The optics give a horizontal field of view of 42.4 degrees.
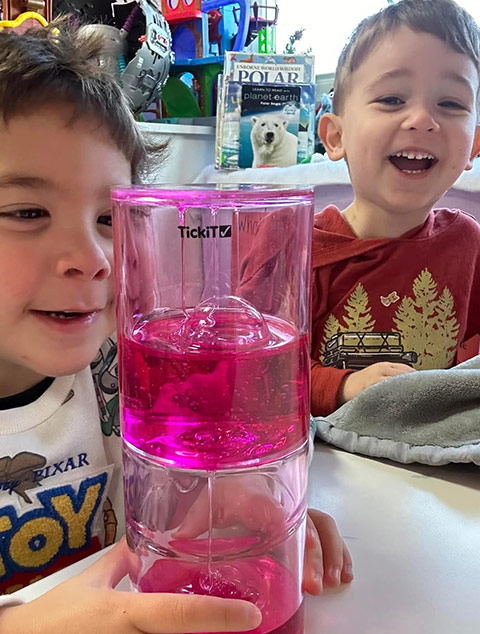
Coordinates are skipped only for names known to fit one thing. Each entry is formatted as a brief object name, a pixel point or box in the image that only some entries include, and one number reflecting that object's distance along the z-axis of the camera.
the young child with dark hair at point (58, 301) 0.51
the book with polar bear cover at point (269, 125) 1.95
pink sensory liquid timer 0.34
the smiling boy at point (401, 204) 0.89
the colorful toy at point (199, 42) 2.14
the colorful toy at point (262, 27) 2.24
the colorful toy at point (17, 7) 1.01
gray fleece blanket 0.60
